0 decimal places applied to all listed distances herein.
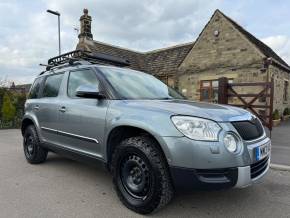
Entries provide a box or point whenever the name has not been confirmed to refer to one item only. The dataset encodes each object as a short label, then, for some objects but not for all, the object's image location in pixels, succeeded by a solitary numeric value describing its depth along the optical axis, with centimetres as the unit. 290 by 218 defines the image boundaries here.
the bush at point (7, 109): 1314
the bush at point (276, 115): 1356
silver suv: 269
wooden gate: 741
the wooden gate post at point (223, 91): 812
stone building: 1438
